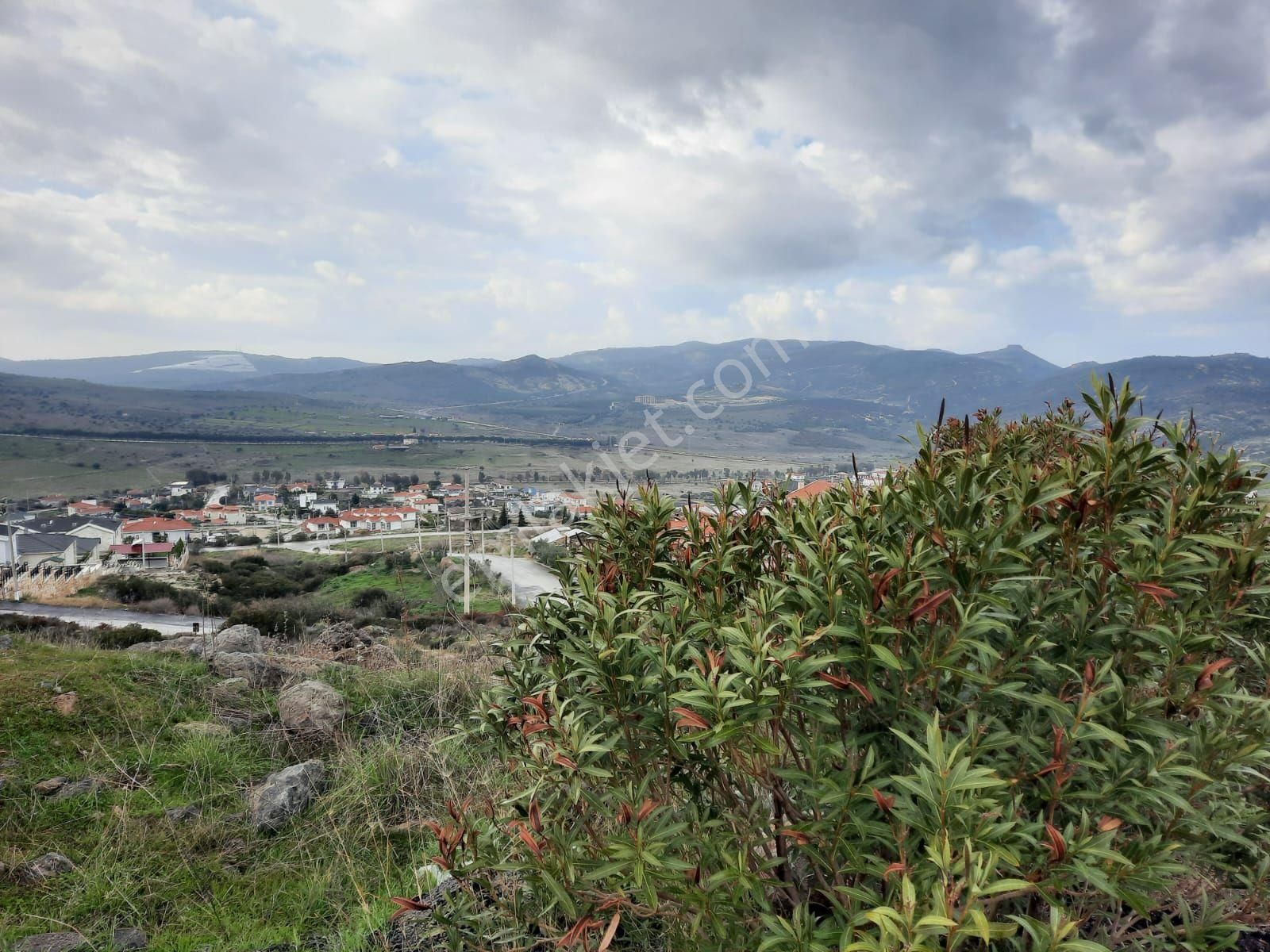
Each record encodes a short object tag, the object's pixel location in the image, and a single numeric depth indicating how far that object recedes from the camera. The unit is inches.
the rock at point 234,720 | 209.8
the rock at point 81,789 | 165.5
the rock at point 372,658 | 288.4
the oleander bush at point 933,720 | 53.3
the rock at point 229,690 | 225.6
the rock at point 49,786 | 164.7
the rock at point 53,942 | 115.9
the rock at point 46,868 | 136.9
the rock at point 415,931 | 101.3
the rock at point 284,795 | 162.2
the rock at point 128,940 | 118.0
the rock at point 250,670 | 249.6
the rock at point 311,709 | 207.9
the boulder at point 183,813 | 158.1
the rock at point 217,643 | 302.0
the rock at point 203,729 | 197.5
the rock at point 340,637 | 374.6
